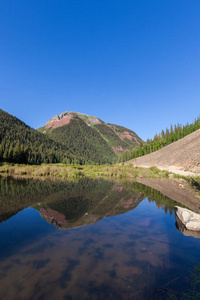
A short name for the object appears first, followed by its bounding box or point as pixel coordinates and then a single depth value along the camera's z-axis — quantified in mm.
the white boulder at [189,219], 7279
